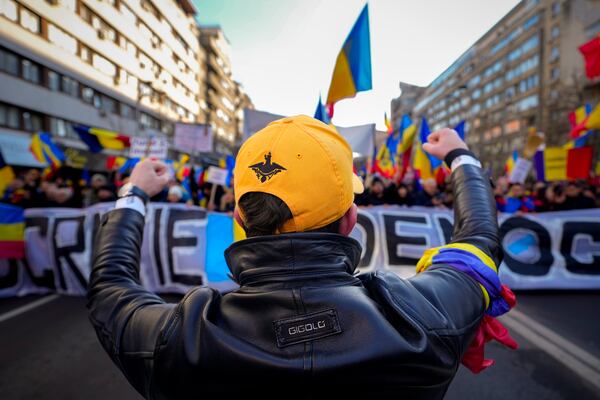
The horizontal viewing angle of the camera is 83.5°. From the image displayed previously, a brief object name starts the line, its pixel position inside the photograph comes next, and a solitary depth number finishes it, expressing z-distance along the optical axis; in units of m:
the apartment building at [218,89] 50.78
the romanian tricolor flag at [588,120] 6.09
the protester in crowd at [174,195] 7.04
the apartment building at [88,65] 18.34
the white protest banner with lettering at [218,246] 5.07
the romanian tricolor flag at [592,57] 6.20
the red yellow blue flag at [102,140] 11.52
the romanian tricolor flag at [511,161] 11.62
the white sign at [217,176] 8.36
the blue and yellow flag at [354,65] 5.30
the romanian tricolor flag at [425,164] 8.13
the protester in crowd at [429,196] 7.49
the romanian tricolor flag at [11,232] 5.04
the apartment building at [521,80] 36.09
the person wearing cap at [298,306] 0.68
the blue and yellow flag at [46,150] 10.09
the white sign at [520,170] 8.60
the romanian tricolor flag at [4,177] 6.90
